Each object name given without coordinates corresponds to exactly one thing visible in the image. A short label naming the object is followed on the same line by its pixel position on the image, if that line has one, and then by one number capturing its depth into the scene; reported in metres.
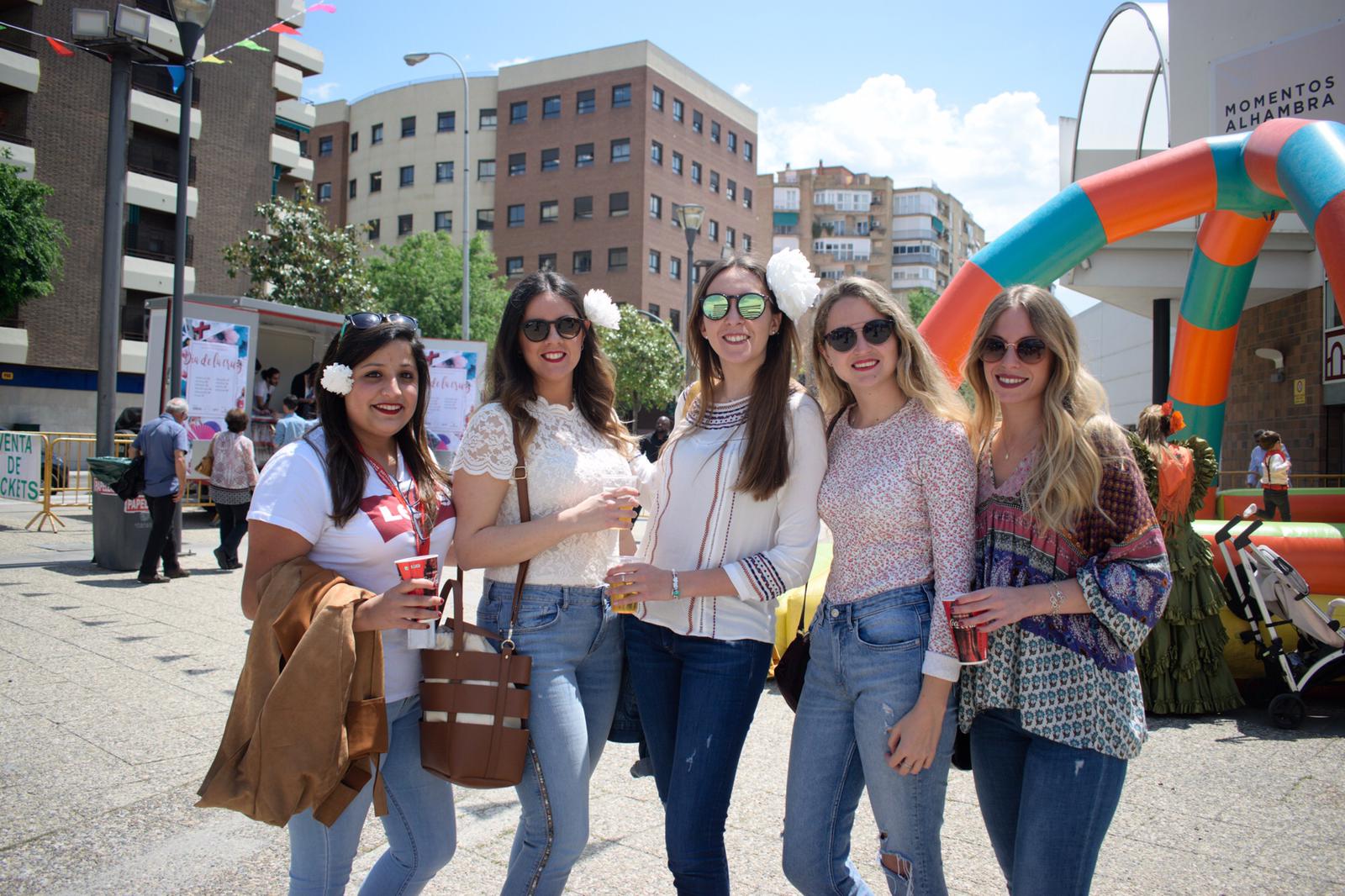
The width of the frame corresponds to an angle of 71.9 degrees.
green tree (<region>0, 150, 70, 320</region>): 24.89
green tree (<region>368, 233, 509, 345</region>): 40.94
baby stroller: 5.44
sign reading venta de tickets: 13.54
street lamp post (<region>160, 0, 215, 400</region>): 9.41
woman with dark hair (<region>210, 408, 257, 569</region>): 10.53
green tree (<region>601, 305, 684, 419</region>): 38.03
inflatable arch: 6.32
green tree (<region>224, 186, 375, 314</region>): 26.97
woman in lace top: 2.45
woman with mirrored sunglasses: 2.45
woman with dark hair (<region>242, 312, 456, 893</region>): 2.33
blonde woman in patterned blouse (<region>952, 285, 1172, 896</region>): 2.21
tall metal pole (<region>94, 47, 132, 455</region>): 9.62
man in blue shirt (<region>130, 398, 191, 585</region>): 9.61
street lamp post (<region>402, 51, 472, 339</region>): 25.36
